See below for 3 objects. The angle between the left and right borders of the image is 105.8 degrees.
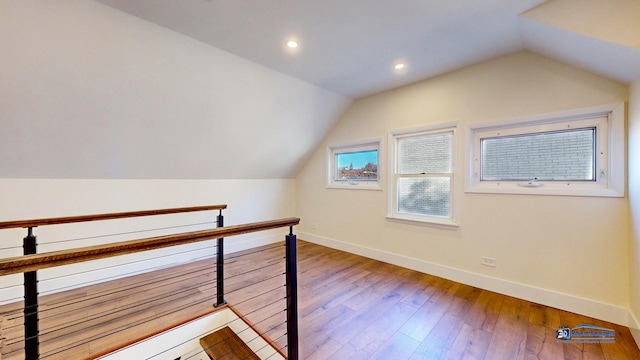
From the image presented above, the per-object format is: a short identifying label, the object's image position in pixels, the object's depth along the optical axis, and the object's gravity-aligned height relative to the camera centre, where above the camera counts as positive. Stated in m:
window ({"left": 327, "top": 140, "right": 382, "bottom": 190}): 3.77 +0.18
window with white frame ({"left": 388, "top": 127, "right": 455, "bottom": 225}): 3.01 +0.00
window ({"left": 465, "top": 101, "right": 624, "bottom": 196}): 2.07 +0.19
